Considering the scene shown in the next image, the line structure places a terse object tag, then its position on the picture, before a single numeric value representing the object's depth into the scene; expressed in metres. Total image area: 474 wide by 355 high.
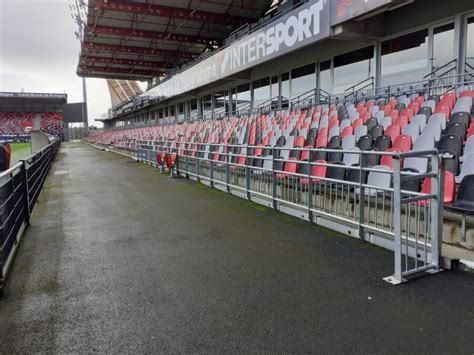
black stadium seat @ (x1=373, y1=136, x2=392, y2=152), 6.29
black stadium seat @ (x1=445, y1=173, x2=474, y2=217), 3.88
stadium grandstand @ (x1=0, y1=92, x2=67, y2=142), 63.88
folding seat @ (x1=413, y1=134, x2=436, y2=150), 5.54
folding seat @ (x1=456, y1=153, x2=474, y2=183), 4.49
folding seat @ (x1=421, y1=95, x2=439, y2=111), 7.71
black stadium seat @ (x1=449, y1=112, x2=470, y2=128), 6.18
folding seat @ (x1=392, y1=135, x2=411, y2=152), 5.90
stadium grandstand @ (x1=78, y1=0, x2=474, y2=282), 4.77
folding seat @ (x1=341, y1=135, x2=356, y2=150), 7.09
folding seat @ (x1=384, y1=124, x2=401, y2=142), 6.84
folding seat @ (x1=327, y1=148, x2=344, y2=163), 6.80
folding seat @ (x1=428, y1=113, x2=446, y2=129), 6.40
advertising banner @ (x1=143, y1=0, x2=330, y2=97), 11.52
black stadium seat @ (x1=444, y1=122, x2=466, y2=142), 5.86
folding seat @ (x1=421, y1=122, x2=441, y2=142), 6.08
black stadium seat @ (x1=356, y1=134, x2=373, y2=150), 6.58
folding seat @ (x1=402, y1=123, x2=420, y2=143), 6.38
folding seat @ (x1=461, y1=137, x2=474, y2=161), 4.79
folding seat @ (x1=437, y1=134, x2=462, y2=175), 4.93
